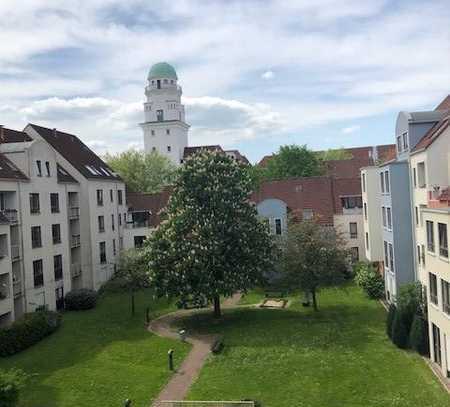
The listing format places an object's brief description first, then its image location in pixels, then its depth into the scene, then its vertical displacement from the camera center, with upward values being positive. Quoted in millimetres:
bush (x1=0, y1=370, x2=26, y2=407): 19688 -6074
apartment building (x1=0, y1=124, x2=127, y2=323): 38500 +292
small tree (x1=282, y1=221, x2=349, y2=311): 38625 -3893
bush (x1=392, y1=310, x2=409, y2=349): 30750 -7521
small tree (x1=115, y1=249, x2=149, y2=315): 43031 -4561
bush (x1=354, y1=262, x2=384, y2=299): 42844 -6343
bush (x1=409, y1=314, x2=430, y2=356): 29547 -7505
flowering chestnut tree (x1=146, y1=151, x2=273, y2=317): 35781 -1775
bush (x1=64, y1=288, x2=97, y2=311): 44031 -6608
